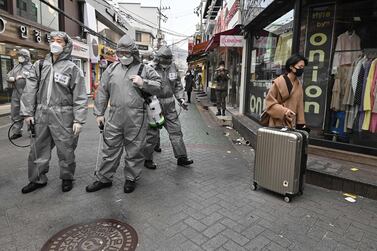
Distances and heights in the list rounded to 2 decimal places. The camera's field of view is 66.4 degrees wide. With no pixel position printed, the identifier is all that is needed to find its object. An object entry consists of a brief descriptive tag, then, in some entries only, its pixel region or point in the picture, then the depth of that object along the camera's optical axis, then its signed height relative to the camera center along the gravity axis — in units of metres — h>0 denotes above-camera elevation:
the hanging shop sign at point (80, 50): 17.85 +1.96
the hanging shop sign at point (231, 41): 8.89 +1.34
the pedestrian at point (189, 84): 17.03 -0.05
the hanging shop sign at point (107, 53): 24.91 +2.51
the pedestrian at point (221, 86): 9.73 -0.06
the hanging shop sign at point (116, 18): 27.39 +6.57
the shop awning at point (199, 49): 14.99 +1.89
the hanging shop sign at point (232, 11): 10.23 +2.85
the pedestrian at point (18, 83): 6.70 -0.13
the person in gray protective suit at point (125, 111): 3.62 -0.37
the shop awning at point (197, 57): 18.43 +1.82
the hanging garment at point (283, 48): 5.92 +0.82
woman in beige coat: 3.66 -0.14
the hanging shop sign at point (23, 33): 11.34 +2.00
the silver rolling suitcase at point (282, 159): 3.41 -0.89
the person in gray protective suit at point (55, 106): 3.54 -0.34
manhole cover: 2.57 -1.47
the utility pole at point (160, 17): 41.95 +9.70
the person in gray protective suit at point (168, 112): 4.68 -0.48
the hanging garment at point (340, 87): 5.10 +0.02
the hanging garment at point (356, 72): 4.79 +0.27
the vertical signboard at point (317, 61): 5.36 +0.49
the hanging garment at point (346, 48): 5.07 +0.71
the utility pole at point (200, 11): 32.14 +9.00
